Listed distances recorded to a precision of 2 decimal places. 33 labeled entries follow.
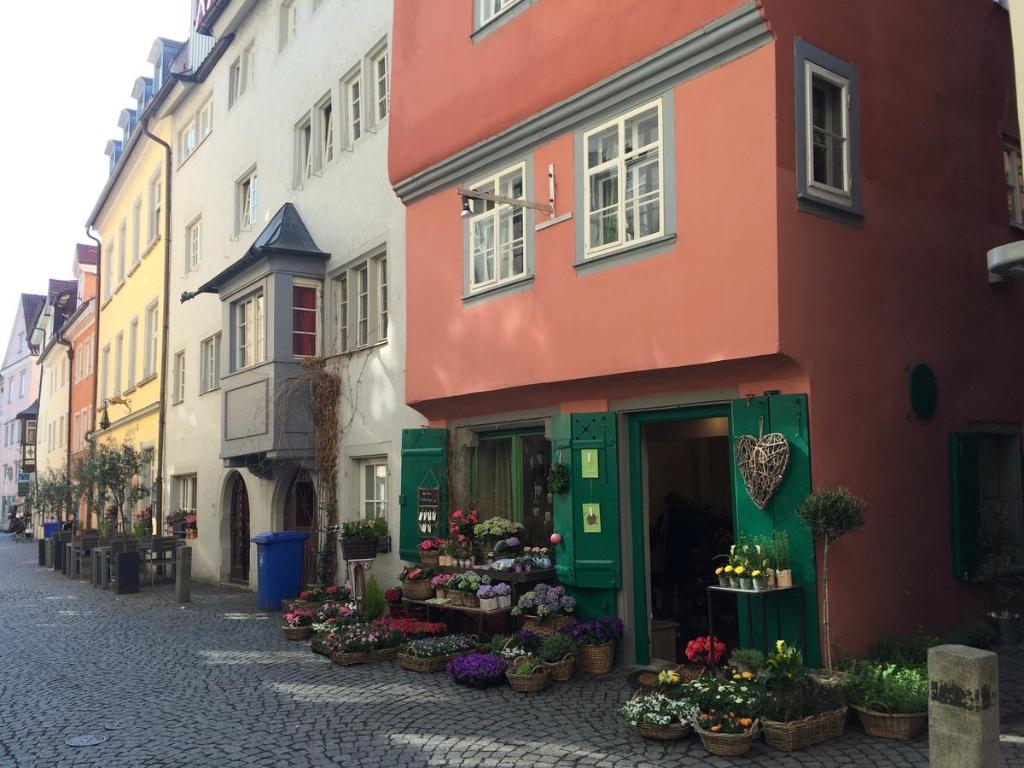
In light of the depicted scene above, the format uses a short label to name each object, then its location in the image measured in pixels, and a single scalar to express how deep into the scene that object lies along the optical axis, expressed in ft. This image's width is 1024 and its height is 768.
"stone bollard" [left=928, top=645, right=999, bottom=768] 14.07
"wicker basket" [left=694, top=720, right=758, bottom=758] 20.61
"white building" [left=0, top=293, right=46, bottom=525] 180.14
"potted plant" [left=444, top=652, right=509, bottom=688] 27.73
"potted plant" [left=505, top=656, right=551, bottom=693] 27.07
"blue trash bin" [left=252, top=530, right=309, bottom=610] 47.11
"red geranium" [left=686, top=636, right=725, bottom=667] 25.49
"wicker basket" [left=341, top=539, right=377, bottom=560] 40.29
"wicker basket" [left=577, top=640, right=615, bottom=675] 28.63
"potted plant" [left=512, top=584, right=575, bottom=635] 29.99
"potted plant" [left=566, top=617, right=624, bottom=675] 28.66
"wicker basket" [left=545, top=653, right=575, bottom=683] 27.91
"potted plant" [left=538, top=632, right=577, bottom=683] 27.96
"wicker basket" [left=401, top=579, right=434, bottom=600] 35.17
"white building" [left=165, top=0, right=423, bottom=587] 44.73
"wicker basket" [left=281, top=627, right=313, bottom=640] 37.88
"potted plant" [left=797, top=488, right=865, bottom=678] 23.57
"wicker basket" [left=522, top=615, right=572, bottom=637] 29.89
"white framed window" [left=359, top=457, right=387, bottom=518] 44.32
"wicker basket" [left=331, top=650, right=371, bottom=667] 32.07
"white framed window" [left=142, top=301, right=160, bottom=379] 79.77
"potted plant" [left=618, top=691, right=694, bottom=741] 21.90
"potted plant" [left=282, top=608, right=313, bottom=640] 37.93
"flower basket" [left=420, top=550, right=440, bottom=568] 36.14
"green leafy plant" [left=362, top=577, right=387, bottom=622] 38.57
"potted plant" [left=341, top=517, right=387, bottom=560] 40.32
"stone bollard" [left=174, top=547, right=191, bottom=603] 50.85
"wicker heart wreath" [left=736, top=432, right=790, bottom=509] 25.22
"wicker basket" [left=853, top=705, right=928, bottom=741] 21.31
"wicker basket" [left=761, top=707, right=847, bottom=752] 20.89
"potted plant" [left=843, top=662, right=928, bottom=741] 21.38
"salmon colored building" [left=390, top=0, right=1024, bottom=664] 25.63
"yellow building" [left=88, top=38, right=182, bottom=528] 78.38
